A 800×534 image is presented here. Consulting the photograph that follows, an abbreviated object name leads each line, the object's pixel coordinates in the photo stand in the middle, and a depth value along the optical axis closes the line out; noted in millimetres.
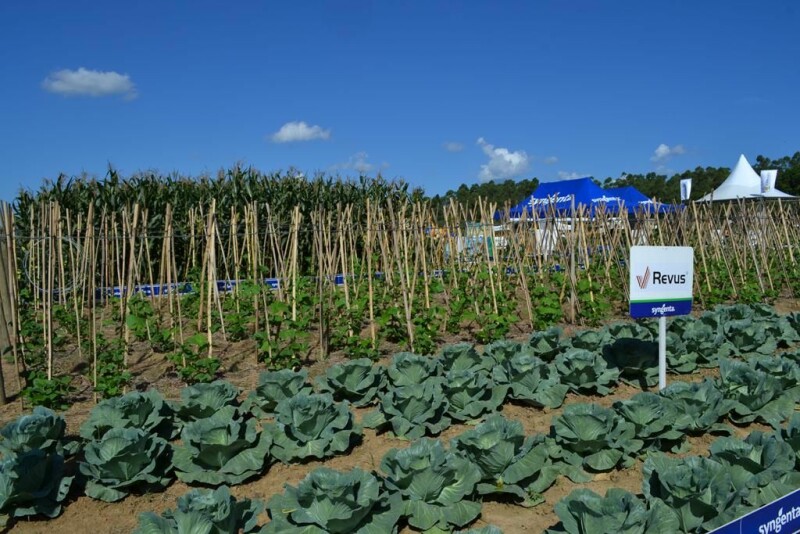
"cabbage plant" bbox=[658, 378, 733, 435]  4539
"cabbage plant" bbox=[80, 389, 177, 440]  4299
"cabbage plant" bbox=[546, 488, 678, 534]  2775
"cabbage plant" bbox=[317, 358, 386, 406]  5301
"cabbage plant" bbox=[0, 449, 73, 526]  3564
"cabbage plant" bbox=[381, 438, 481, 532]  3414
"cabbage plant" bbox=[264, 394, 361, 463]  4270
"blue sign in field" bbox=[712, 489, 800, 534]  2379
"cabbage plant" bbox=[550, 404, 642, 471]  4090
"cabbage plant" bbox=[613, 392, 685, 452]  4297
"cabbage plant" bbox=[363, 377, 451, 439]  4664
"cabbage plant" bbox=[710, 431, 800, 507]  3348
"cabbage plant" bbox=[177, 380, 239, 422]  4637
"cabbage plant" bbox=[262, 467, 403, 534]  3043
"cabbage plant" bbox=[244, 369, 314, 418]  4996
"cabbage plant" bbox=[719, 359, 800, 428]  4891
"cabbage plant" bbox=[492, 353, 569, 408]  5242
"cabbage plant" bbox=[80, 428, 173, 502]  3824
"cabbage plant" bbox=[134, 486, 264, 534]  2867
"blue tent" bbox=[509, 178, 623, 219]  20859
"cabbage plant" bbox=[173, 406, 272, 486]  4031
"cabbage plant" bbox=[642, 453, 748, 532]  3068
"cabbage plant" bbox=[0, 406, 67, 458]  3969
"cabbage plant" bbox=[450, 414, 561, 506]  3725
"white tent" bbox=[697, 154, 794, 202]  24984
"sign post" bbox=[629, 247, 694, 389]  5105
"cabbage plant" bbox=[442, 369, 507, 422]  4941
